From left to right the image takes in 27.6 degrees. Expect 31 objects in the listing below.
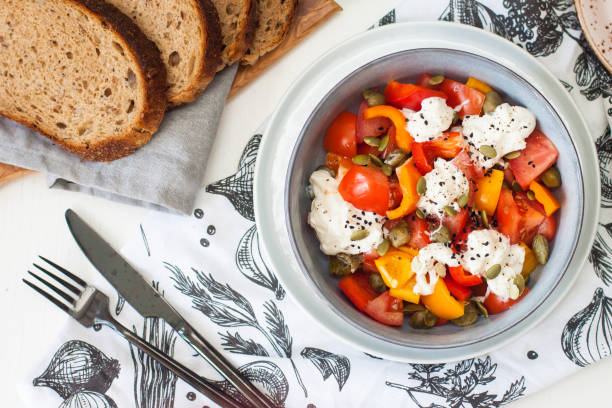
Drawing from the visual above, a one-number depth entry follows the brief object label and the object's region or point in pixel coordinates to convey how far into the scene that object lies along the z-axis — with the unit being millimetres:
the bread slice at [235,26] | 976
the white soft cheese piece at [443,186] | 921
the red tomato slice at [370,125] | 948
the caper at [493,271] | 918
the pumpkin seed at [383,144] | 944
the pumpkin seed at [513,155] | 934
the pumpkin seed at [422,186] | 926
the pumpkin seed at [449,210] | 924
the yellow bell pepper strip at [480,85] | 942
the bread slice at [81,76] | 976
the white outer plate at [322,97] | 929
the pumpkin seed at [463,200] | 924
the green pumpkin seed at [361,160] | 938
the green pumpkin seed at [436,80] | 940
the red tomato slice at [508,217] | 930
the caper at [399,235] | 933
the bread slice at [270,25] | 985
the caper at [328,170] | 948
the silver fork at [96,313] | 989
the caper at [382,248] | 931
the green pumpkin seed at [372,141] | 943
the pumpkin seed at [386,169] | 934
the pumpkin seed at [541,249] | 932
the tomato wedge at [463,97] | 940
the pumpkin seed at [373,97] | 944
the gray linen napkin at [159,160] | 984
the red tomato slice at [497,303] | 941
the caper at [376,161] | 941
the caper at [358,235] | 924
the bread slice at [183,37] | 973
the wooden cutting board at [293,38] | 993
